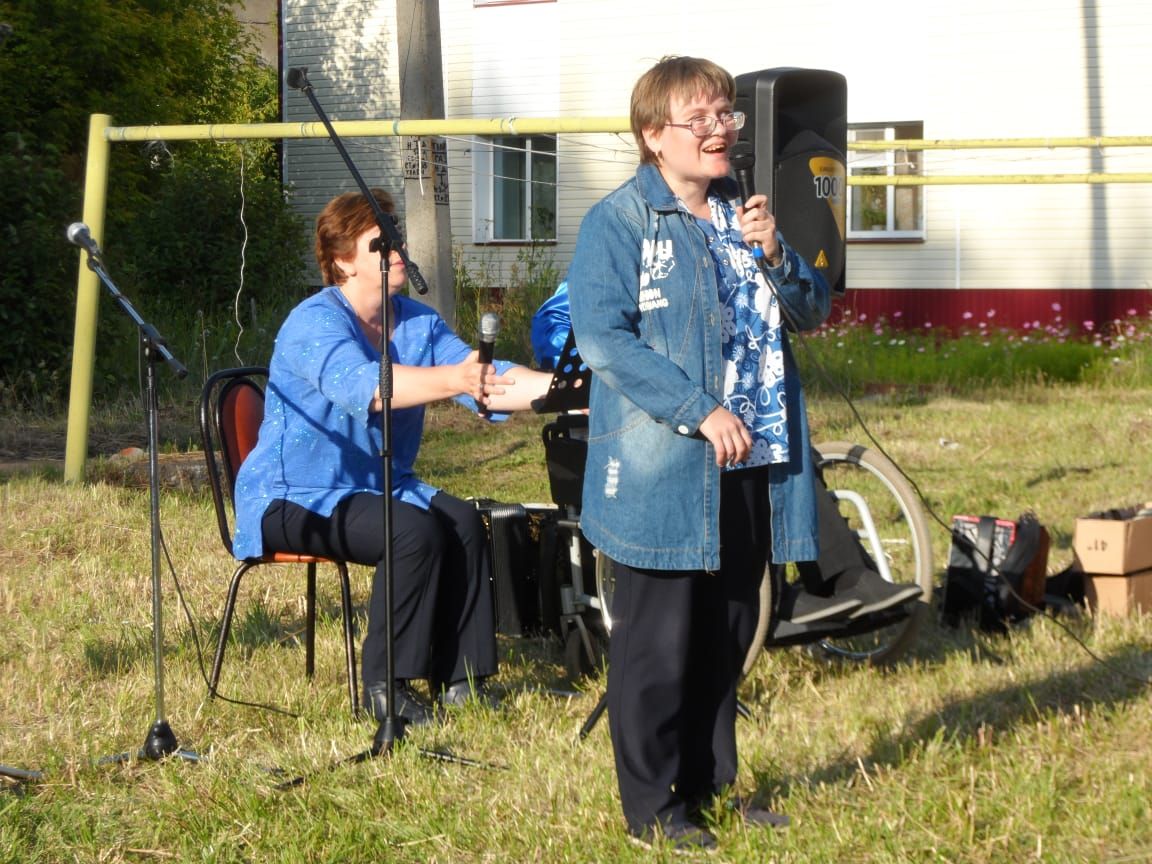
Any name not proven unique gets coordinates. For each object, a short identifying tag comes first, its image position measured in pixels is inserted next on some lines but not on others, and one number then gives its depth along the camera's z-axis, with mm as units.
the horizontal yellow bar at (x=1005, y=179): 17513
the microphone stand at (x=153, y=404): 6497
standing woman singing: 5632
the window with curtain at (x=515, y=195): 36180
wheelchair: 7827
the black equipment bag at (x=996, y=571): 9577
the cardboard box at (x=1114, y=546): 9596
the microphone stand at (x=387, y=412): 6635
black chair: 8263
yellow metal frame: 11891
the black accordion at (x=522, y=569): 8834
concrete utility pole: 20052
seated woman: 7955
